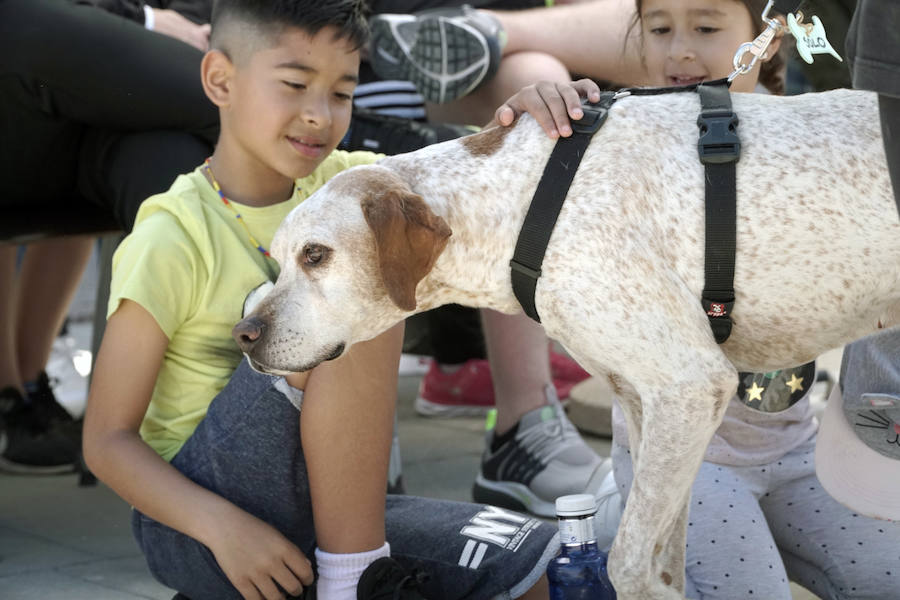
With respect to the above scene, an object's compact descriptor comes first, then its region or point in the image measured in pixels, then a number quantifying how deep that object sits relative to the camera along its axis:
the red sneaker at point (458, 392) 5.16
